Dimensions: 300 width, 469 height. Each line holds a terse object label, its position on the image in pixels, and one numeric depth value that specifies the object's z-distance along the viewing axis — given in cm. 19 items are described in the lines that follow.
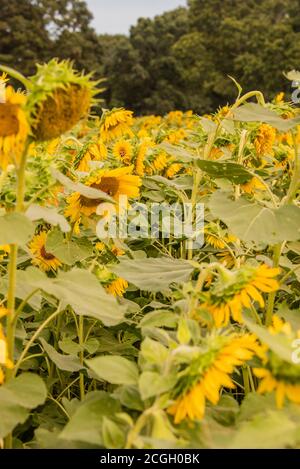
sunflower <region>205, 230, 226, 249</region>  261
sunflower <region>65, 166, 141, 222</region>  249
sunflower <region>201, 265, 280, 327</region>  187
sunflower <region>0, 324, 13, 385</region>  182
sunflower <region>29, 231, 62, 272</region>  268
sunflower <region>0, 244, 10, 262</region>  226
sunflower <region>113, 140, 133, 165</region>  324
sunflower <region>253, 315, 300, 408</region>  164
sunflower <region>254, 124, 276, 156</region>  289
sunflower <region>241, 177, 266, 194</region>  289
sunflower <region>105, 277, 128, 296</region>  241
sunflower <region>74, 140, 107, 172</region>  273
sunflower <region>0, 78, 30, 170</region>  184
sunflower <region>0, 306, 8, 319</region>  187
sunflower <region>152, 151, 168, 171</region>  340
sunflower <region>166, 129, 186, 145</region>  427
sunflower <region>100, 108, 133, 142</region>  322
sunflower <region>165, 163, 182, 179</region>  357
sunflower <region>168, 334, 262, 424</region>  169
